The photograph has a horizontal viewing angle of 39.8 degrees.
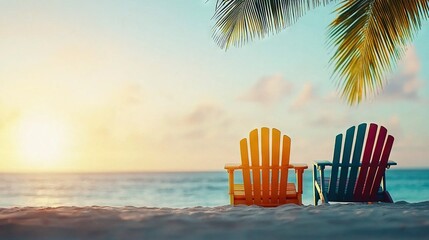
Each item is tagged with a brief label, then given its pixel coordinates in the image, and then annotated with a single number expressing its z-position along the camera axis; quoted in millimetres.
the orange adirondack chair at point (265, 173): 6133
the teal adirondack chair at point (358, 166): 6148
